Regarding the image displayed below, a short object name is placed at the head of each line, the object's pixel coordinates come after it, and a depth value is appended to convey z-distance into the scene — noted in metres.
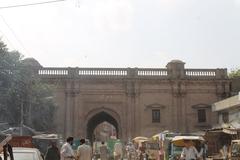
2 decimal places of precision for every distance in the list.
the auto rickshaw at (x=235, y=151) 16.15
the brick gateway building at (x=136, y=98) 37.28
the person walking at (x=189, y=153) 14.59
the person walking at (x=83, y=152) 13.89
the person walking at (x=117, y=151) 23.92
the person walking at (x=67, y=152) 13.58
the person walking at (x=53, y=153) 13.54
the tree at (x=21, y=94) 24.89
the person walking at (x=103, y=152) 22.48
